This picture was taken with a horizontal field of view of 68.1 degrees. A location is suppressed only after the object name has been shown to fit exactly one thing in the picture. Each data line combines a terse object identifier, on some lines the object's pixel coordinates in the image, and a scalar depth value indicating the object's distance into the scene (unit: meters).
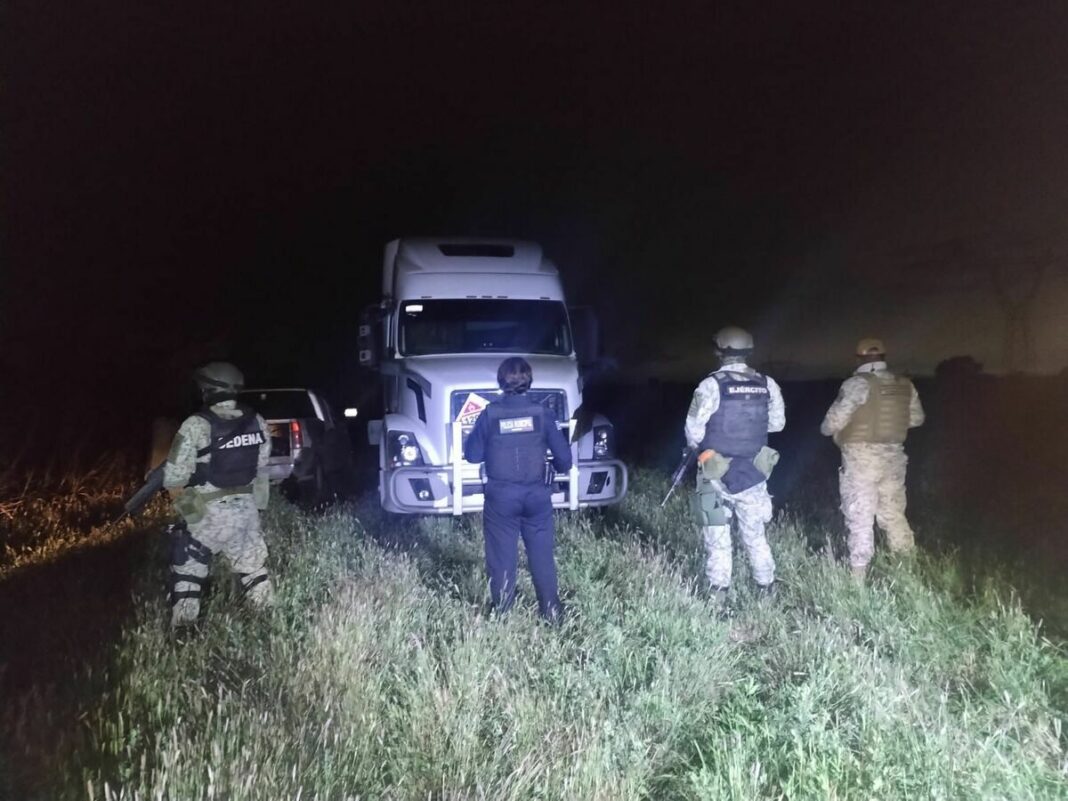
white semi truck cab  7.88
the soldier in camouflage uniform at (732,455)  6.00
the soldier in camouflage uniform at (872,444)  6.49
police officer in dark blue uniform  5.50
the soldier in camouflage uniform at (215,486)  5.45
